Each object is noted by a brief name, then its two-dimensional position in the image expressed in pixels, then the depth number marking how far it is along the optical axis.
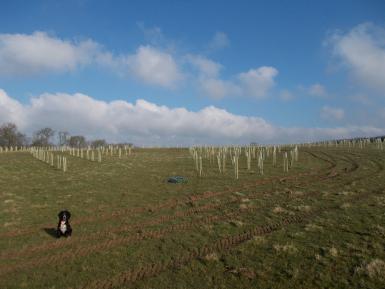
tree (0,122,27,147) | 125.50
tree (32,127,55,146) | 139.12
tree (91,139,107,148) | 153.95
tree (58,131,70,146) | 152.05
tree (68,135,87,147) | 154.50
